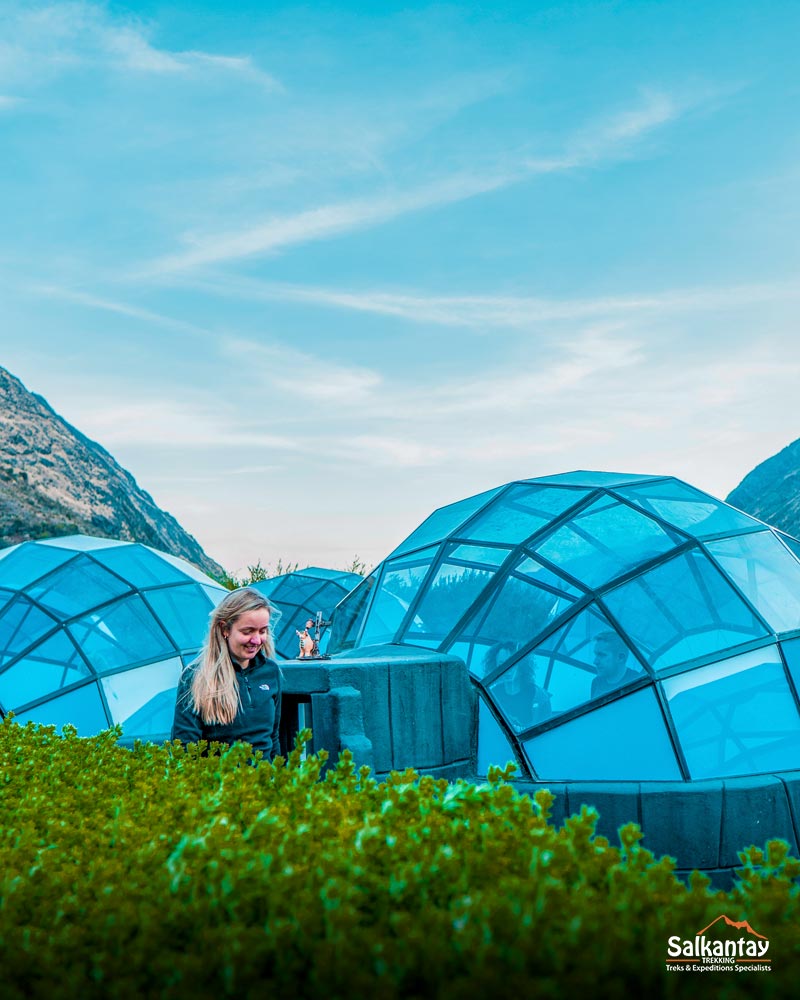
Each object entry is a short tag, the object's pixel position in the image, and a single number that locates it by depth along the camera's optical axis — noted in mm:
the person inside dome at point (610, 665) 8383
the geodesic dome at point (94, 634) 13023
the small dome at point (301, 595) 28219
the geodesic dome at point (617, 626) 8133
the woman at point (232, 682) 5535
